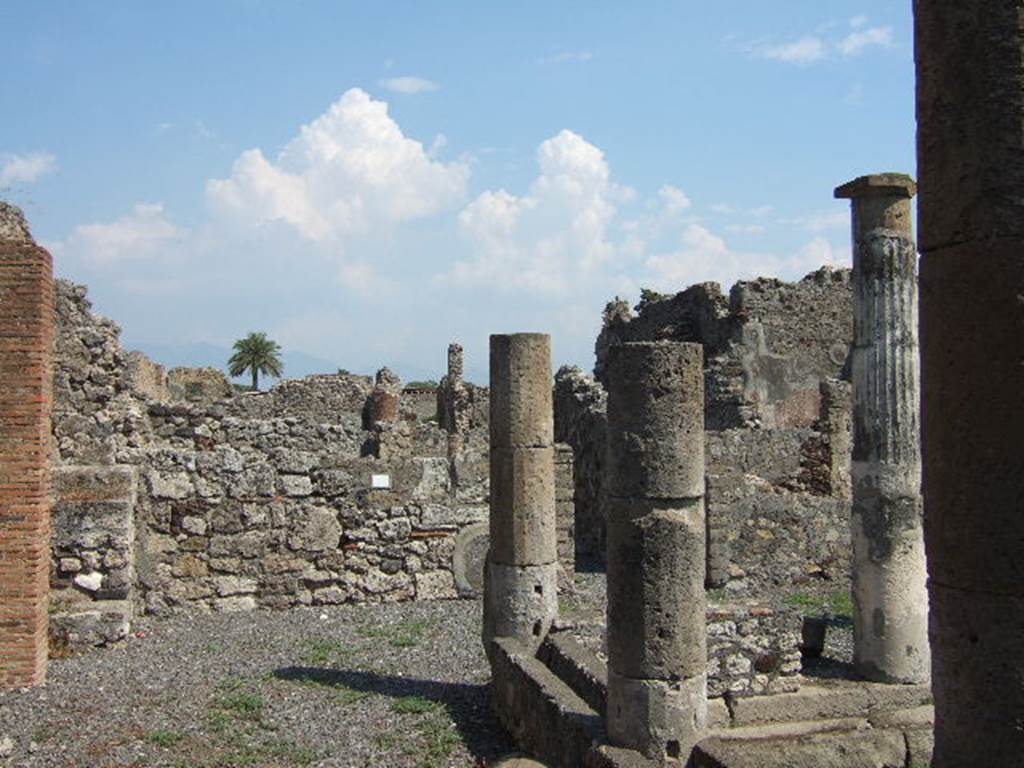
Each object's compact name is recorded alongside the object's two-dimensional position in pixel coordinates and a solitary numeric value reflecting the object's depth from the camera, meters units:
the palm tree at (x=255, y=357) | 57.72
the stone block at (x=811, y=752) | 5.13
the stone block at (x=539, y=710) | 6.32
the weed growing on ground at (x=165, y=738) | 7.14
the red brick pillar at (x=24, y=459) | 8.45
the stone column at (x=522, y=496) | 8.68
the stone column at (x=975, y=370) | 2.76
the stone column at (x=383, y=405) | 27.80
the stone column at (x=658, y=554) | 5.71
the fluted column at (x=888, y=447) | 8.21
